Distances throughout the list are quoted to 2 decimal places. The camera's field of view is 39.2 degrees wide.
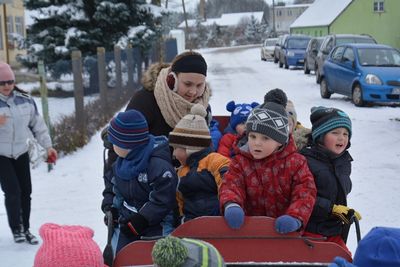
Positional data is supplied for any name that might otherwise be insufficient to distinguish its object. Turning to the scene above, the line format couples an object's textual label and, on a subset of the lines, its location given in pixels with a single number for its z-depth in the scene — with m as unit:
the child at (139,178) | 3.28
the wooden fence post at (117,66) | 14.63
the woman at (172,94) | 3.89
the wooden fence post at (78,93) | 10.09
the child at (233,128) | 4.24
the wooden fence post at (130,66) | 16.30
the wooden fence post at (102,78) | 12.55
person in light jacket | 5.30
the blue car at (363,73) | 14.17
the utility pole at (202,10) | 106.69
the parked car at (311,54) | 24.62
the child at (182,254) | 2.11
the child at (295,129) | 3.94
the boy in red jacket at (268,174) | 3.08
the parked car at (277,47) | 33.35
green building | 44.50
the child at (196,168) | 3.36
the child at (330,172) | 3.33
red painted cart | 2.87
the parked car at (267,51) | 38.78
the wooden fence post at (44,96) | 8.59
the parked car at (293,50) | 29.62
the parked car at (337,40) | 20.34
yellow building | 34.38
